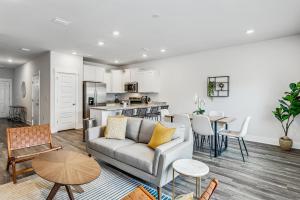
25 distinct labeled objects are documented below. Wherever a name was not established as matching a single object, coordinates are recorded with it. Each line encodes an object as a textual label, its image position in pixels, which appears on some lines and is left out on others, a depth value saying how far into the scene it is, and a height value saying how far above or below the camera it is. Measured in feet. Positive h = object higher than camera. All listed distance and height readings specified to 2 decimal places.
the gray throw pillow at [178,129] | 8.90 -1.75
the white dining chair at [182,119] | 12.75 -1.70
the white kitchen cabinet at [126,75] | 25.32 +3.23
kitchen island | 14.78 -1.50
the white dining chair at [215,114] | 14.73 -1.49
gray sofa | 7.11 -2.77
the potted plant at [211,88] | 17.81 +0.99
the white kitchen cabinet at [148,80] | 22.77 +2.26
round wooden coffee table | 5.62 -2.73
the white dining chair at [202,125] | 11.50 -2.01
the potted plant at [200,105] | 14.17 -0.87
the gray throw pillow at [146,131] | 9.85 -2.06
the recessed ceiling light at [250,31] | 12.69 +5.15
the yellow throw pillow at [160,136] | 8.43 -2.01
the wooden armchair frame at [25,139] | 8.23 -2.43
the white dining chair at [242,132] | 11.34 -2.36
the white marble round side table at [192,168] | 6.20 -2.78
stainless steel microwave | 24.41 +1.44
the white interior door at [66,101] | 19.12 -0.61
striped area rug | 7.16 -4.29
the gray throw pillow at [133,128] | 10.64 -2.06
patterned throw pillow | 10.64 -2.05
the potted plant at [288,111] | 12.70 -0.99
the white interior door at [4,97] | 30.53 -0.33
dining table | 11.76 -1.87
